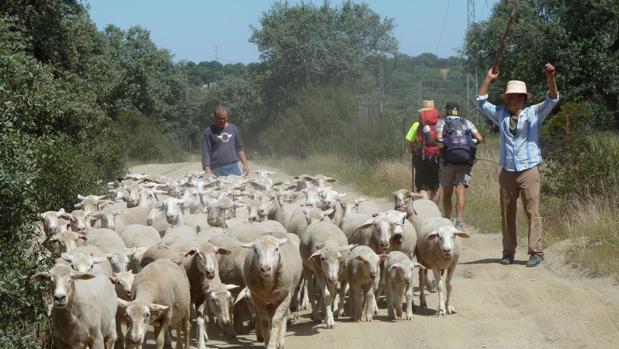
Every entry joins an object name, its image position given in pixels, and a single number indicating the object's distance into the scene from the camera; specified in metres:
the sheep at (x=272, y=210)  15.28
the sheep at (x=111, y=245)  11.37
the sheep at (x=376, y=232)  12.41
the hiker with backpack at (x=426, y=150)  16.53
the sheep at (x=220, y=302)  10.91
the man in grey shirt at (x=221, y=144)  17.34
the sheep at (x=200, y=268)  10.91
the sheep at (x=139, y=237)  12.85
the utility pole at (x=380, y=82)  46.56
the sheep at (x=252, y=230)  12.71
